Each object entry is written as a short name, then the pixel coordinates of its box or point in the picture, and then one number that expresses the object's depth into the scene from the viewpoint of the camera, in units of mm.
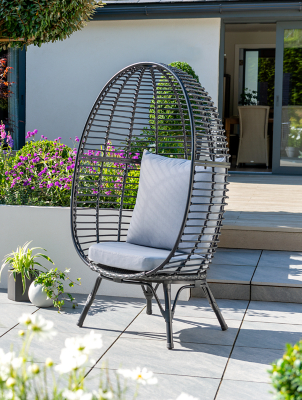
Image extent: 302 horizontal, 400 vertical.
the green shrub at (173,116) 5337
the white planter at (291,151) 7816
